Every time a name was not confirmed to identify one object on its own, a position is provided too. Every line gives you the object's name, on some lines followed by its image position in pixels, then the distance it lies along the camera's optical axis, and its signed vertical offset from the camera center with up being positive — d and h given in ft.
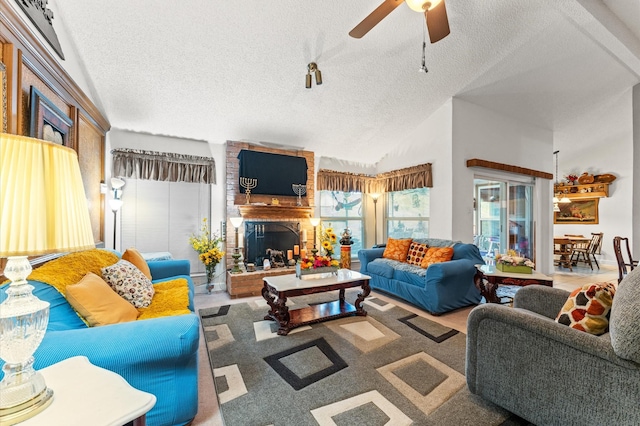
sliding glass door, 16.99 +0.00
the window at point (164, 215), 12.82 -0.03
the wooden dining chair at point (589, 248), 19.83 -2.42
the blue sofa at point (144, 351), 4.07 -2.14
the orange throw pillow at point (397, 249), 13.48 -1.77
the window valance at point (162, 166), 12.49 +2.43
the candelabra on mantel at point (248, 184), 14.66 +1.71
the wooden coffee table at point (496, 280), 9.36 -2.32
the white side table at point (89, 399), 2.70 -2.08
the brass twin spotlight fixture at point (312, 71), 9.65 +5.39
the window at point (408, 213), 16.40 +0.16
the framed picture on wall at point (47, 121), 6.21 +2.45
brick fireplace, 13.23 +0.29
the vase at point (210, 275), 13.50 -3.09
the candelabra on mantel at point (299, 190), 16.17 +1.55
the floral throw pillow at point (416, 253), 12.54 -1.82
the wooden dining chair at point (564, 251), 19.60 -2.60
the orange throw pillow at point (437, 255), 11.43 -1.74
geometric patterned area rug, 5.23 -3.92
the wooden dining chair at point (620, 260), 12.02 -2.05
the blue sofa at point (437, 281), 10.21 -2.73
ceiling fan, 6.70 +5.27
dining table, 19.57 -1.91
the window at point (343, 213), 18.21 +0.15
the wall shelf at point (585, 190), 21.58 +2.26
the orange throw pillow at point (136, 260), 8.70 -1.51
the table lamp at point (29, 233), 2.45 -0.19
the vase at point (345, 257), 17.10 -2.70
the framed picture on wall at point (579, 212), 22.48 +0.37
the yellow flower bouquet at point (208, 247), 13.15 -1.67
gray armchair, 3.75 -2.48
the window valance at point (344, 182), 17.31 +2.30
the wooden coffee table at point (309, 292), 8.80 -2.89
